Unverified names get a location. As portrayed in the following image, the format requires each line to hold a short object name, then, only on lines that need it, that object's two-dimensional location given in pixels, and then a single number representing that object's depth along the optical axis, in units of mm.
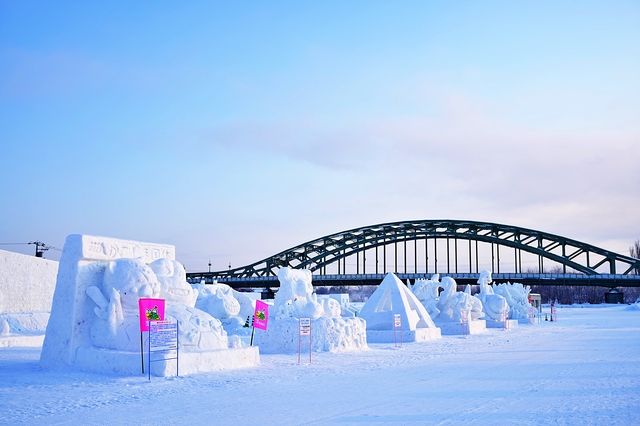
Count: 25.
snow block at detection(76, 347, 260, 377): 13680
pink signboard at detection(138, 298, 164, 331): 13500
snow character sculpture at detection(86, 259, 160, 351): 14750
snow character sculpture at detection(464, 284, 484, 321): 34750
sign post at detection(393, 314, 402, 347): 23944
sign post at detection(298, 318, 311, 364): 18169
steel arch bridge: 112812
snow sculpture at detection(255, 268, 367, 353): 20422
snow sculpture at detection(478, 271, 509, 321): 37562
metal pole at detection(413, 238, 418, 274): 120150
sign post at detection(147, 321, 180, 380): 13586
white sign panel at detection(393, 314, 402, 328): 23927
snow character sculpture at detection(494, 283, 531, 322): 44719
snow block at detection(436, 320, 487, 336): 30922
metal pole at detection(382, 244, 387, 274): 118562
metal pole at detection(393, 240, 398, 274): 113956
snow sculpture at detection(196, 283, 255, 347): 26484
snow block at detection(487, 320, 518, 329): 36506
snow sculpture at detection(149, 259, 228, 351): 14914
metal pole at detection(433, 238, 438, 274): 117000
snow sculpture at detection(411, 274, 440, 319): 33562
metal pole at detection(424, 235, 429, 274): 116975
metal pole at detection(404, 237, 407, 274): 104612
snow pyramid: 25734
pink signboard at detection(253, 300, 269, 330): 16797
